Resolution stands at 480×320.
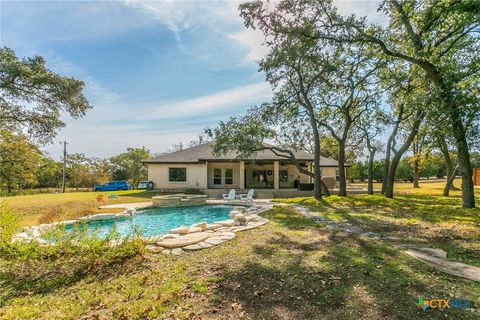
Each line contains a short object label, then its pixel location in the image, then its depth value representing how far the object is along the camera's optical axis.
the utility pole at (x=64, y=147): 33.98
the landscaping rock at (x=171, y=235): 6.59
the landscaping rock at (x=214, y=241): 6.07
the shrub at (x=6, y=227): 5.36
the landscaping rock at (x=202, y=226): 7.91
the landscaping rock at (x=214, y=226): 8.06
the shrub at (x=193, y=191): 20.38
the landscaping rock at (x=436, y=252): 4.70
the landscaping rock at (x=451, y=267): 3.80
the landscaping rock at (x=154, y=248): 5.52
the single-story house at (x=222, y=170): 22.25
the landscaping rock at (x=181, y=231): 7.09
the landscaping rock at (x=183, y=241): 5.86
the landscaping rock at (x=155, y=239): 5.89
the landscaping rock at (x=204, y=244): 5.83
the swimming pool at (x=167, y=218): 10.25
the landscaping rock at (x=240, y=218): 8.77
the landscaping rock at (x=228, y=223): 8.51
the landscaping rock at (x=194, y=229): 7.41
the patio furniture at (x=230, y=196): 17.19
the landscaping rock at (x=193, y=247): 5.67
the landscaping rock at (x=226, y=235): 6.62
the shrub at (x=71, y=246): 4.80
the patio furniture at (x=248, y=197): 16.36
